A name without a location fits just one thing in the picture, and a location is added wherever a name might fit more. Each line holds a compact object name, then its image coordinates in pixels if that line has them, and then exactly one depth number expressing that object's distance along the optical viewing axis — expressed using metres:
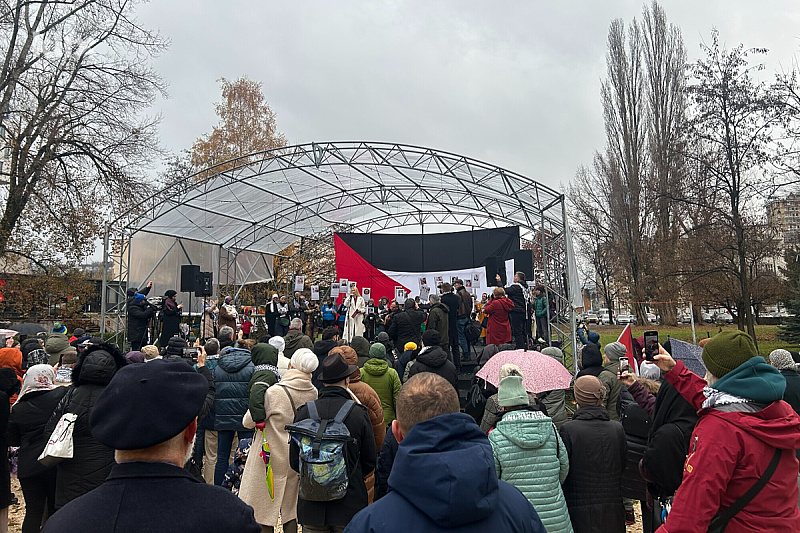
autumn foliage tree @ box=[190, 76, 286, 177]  27.16
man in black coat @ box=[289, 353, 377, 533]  3.13
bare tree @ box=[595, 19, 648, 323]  30.45
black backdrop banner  19.97
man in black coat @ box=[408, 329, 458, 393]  5.19
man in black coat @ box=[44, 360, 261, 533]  1.23
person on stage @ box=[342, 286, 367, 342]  14.02
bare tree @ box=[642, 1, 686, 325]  26.66
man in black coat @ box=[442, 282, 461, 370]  10.18
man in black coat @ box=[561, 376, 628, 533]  3.07
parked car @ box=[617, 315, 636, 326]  37.26
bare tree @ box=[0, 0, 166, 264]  15.52
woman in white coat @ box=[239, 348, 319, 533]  3.83
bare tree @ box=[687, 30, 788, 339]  16.44
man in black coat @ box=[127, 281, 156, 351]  11.25
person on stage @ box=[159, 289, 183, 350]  12.01
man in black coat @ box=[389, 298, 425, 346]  9.91
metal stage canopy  13.58
